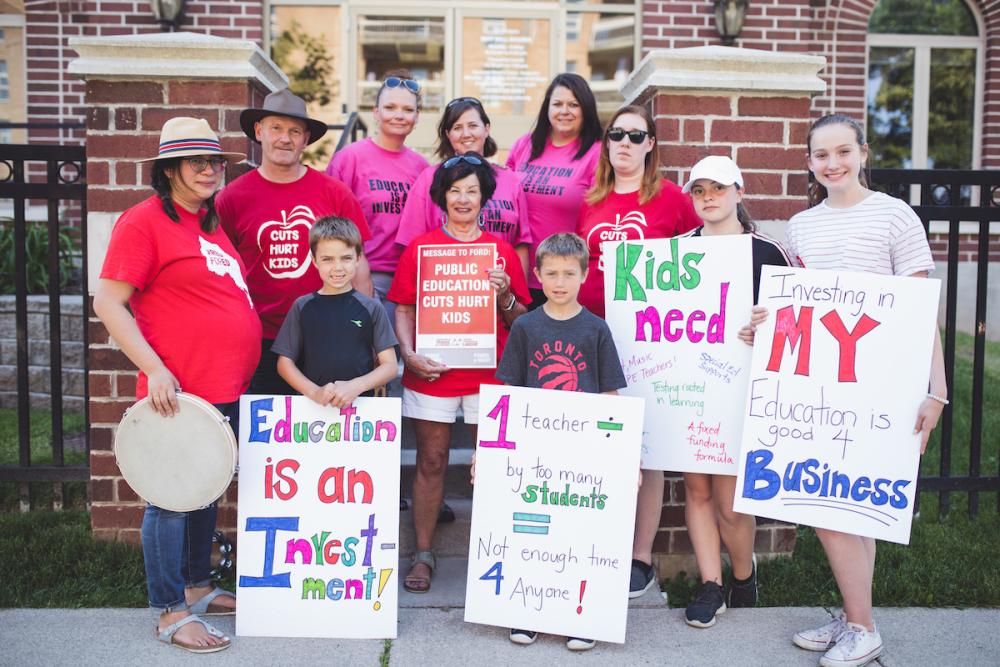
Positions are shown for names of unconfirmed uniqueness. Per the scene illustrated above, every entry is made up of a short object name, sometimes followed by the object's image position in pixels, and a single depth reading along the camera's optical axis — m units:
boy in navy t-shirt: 3.14
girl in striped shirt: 3.01
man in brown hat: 3.45
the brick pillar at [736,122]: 3.81
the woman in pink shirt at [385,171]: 3.88
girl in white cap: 3.20
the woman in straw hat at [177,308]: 2.88
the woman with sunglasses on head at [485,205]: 3.65
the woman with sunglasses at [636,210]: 3.46
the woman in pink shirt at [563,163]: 3.79
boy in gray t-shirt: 3.14
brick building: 7.53
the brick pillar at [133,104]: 3.71
